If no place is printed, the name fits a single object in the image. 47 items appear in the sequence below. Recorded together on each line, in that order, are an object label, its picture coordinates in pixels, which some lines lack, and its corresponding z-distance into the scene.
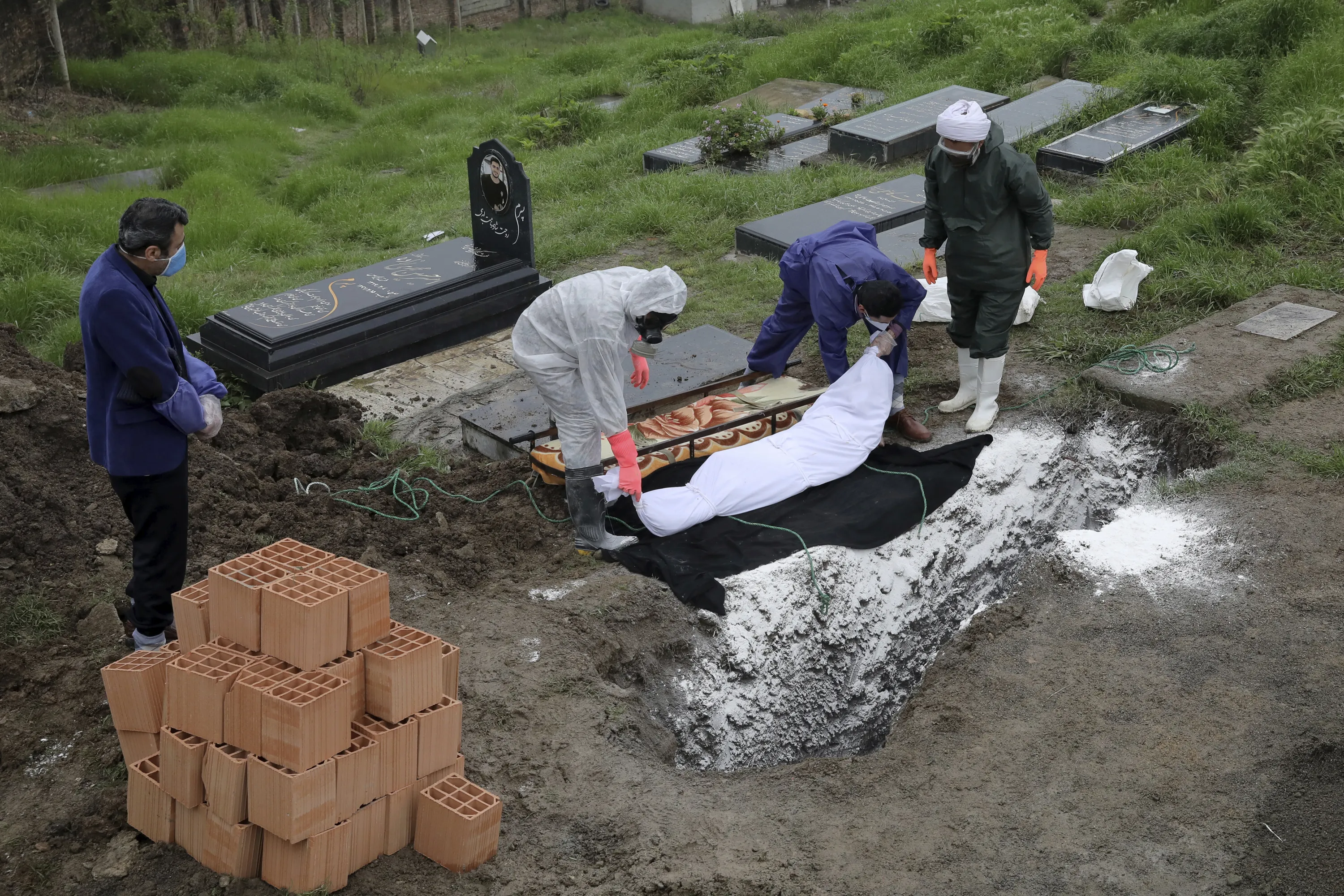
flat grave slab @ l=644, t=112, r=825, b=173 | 11.30
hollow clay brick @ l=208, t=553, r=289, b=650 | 3.42
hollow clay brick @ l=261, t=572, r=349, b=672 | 3.30
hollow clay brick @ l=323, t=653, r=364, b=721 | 3.36
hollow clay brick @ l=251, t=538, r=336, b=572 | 3.61
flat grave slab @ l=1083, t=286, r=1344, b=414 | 6.40
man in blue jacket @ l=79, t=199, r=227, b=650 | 3.93
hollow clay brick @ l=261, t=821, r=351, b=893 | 3.29
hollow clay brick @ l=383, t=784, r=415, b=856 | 3.47
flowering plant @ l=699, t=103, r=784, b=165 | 11.20
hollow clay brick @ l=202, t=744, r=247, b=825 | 3.28
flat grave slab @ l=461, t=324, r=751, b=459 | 6.28
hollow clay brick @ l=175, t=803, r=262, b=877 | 3.33
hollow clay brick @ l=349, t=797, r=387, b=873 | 3.40
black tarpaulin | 5.09
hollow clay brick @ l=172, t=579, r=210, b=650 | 3.63
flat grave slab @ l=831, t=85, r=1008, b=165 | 10.86
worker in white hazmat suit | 4.86
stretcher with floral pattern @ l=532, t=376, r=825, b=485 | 5.80
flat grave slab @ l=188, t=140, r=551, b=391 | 7.21
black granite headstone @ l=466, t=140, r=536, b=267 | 8.02
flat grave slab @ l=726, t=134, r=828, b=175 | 11.15
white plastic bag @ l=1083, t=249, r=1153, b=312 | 7.53
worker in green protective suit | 5.74
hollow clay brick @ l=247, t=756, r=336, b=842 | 3.18
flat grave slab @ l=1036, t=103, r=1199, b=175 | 10.05
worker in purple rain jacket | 5.69
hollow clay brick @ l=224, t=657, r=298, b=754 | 3.25
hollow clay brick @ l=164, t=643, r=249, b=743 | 3.32
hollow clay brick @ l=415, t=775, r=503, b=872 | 3.41
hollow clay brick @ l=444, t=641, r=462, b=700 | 3.56
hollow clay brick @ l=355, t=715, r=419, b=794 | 3.40
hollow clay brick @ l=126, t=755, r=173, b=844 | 3.47
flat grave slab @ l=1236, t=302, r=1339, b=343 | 7.02
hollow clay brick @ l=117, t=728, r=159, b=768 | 3.64
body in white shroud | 5.32
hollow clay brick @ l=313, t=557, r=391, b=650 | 3.43
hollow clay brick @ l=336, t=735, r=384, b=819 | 3.29
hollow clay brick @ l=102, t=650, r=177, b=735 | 3.52
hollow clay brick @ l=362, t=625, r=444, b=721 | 3.39
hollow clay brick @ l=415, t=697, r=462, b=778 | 3.48
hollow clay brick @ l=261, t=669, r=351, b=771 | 3.16
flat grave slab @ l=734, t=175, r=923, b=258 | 8.87
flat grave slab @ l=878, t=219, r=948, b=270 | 8.50
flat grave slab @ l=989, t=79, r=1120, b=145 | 11.04
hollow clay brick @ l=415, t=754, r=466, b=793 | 3.53
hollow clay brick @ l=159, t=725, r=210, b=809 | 3.35
